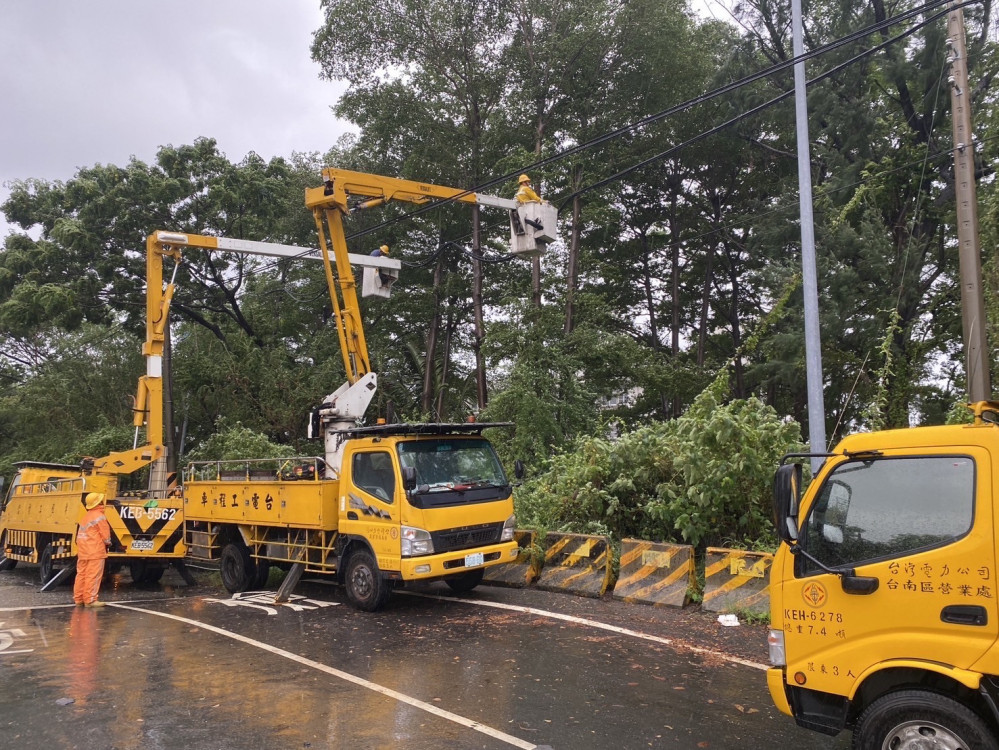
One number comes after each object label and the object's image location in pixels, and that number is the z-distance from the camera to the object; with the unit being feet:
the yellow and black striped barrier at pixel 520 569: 35.01
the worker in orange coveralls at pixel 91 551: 36.27
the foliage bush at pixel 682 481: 31.81
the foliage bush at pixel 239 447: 64.23
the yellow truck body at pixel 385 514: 29.55
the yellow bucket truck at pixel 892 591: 11.87
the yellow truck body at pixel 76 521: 42.55
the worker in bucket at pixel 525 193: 38.55
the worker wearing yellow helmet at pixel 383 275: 47.04
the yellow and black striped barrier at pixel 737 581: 27.07
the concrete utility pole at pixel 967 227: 24.45
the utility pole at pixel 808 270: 29.37
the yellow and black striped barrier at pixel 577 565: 32.14
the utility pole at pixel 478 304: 65.77
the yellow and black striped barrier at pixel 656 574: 29.58
